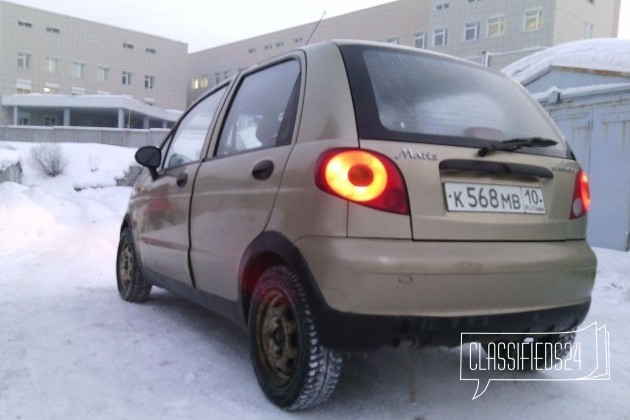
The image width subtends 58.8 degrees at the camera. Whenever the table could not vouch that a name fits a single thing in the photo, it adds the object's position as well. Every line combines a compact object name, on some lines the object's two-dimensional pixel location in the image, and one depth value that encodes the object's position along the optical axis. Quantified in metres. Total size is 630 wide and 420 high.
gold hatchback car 2.21
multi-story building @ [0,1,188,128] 49.66
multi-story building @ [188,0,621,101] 38.69
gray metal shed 7.32
